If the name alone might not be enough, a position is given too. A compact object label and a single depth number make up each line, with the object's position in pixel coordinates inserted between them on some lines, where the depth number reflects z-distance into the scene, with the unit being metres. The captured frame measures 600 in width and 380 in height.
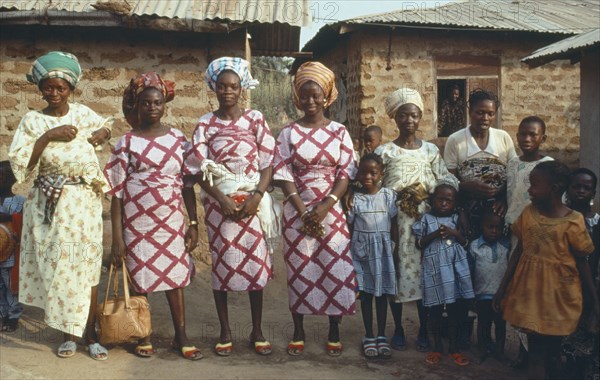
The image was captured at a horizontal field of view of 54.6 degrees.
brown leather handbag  3.51
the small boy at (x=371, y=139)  6.20
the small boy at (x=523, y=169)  3.61
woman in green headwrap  3.51
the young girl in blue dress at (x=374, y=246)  3.79
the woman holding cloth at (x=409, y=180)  3.83
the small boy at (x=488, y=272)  3.73
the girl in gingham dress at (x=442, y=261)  3.73
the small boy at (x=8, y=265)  4.13
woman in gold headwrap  3.74
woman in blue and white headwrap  3.65
